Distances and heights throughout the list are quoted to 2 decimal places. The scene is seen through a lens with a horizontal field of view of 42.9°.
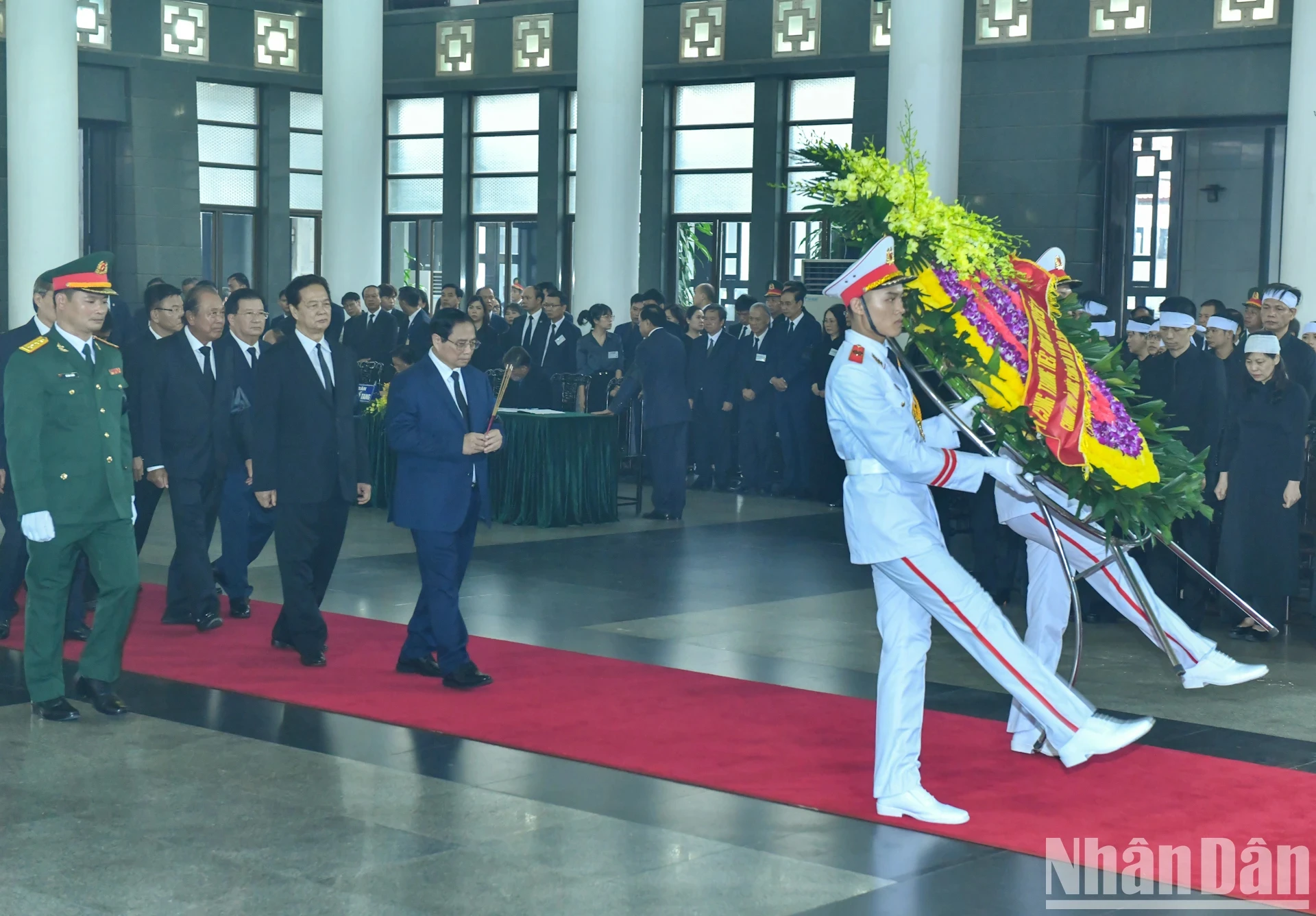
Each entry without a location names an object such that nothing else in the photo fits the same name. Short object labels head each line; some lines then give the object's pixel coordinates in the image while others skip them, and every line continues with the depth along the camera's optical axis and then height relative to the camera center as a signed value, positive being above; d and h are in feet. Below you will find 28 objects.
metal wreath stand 18.79 -3.33
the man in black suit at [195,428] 27.86 -2.93
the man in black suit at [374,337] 56.95 -2.76
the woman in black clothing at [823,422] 48.49 -4.69
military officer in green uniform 21.91 -2.94
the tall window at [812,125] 64.64 +5.37
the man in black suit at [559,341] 50.29 -2.48
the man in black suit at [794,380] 49.96 -3.46
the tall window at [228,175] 73.00 +3.42
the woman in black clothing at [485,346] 52.44 -2.78
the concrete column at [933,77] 51.67 +5.83
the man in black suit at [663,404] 44.21 -3.77
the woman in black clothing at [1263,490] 29.40 -3.84
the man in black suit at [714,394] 52.19 -4.12
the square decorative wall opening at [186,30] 71.15 +9.44
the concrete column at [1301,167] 49.47 +3.16
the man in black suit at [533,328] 50.70 -2.12
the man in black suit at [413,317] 55.06 -2.06
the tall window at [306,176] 75.92 +3.56
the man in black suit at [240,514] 29.81 -4.65
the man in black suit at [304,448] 25.68 -2.98
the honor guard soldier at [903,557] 17.99 -3.14
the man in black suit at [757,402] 50.44 -4.21
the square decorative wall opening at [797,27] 64.69 +9.11
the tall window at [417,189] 75.56 +3.07
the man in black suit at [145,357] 27.45 -1.75
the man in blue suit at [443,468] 24.12 -3.06
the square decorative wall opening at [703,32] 67.15 +9.20
